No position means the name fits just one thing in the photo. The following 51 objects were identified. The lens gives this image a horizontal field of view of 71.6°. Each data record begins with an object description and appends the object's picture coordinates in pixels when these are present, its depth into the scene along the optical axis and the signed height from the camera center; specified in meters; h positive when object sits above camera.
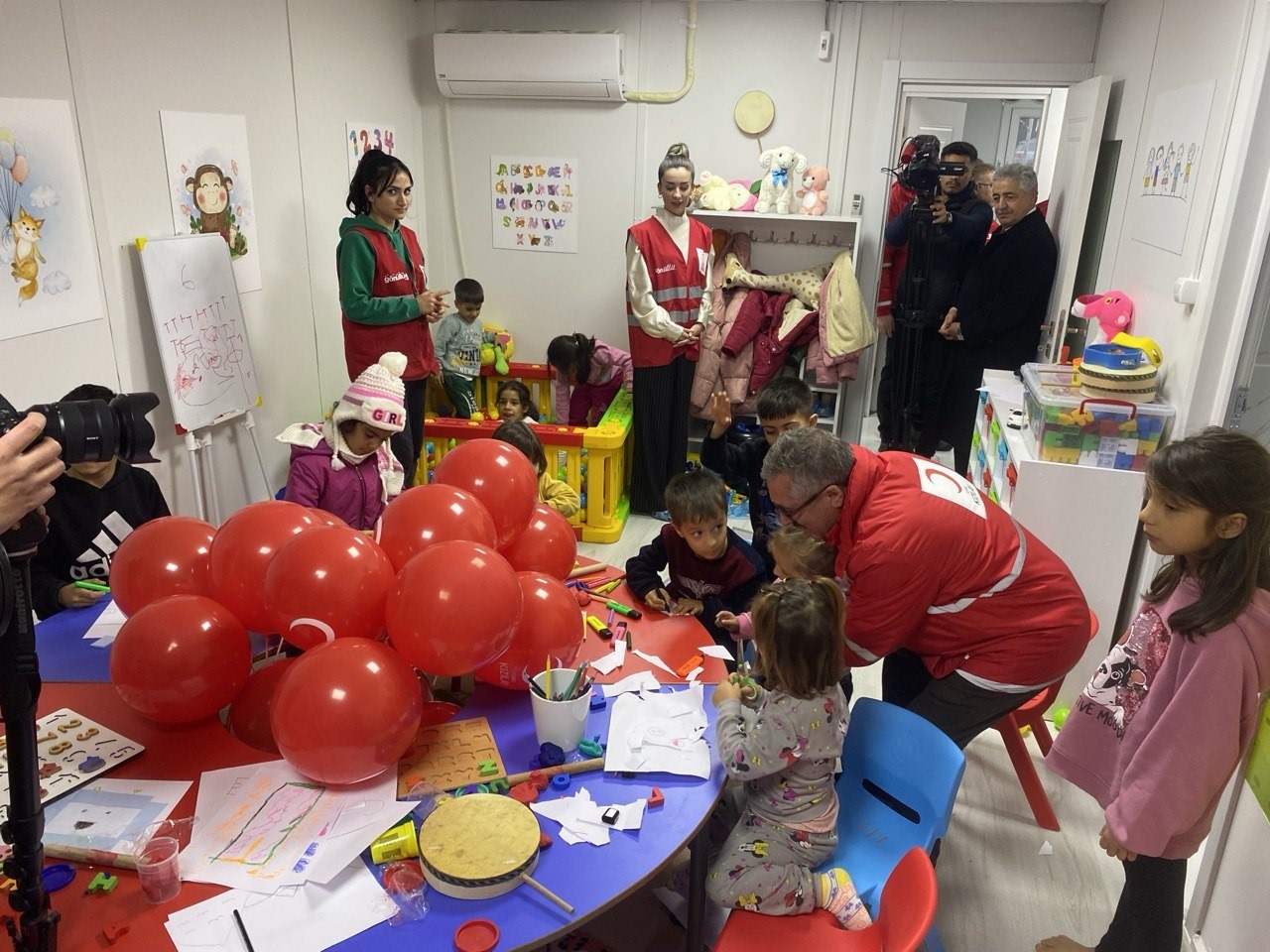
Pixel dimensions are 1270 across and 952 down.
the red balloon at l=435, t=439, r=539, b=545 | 2.00 -0.65
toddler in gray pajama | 1.58 -0.97
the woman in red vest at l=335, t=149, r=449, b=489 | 3.33 -0.37
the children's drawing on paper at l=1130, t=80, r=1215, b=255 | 2.62 +0.11
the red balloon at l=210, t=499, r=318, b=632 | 1.68 -0.69
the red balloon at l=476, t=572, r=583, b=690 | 1.72 -0.85
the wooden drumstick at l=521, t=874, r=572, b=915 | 1.28 -0.99
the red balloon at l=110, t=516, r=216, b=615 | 1.77 -0.75
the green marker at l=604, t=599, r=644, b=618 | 2.15 -0.99
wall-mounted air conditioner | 4.36 +0.58
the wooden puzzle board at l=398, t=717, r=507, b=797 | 1.54 -0.99
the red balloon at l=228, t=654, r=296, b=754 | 1.68 -0.98
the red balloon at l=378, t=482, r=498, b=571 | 1.78 -0.66
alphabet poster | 4.73 -0.09
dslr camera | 1.23 -0.35
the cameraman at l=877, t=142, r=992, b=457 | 4.02 -0.30
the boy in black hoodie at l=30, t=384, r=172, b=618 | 2.25 -0.86
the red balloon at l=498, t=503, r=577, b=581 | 2.07 -0.82
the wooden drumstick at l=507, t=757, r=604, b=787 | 1.53 -0.98
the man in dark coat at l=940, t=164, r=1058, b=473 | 3.66 -0.41
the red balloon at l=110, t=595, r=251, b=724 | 1.55 -0.82
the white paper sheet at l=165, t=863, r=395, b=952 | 1.21 -0.99
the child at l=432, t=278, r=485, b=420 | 4.51 -0.79
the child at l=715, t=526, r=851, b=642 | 1.89 -0.75
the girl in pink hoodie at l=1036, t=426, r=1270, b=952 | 1.50 -0.76
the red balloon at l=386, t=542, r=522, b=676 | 1.52 -0.71
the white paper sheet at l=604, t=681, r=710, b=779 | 1.60 -0.99
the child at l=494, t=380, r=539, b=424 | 4.39 -1.04
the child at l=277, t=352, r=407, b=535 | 2.51 -0.77
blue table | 1.26 -1.00
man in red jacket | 1.80 -0.76
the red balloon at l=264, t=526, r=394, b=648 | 1.55 -0.69
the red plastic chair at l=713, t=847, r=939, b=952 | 1.33 -1.22
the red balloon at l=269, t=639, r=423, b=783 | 1.42 -0.83
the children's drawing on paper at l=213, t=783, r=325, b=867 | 1.35 -0.98
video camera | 3.85 +0.11
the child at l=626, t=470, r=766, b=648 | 2.23 -0.94
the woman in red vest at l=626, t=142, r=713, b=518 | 4.08 -0.57
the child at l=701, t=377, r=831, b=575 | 2.55 -0.75
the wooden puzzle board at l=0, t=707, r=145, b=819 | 1.50 -0.99
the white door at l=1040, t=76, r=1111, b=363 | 3.47 +0.06
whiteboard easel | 2.85 -0.54
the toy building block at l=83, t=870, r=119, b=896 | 1.29 -0.99
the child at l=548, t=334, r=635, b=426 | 4.44 -0.90
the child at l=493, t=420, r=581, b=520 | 3.00 -0.95
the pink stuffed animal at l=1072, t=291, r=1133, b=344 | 3.09 -0.38
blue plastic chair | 1.64 -1.12
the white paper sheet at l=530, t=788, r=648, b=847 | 1.43 -1.00
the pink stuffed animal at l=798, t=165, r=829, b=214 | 4.47 +0.01
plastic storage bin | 2.64 -0.66
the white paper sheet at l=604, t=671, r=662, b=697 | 1.82 -0.99
